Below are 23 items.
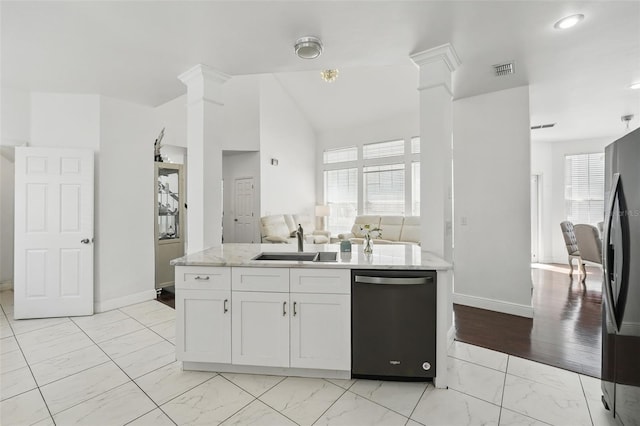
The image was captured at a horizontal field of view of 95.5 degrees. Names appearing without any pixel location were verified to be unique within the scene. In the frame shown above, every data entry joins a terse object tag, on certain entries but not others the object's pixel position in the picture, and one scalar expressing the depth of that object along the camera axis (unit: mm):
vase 2512
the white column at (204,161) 2777
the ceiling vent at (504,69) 2806
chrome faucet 2625
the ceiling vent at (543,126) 5074
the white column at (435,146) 2500
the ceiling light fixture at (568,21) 2061
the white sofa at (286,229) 6680
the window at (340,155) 8078
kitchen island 2078
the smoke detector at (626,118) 4496
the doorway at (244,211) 7496
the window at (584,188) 6156
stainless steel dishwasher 2023
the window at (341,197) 8102
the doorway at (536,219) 6691
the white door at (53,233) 3344
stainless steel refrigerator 1426
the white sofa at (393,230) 6611
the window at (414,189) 7043
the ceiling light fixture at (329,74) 4797
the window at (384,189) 7332
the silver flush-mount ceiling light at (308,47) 2320
